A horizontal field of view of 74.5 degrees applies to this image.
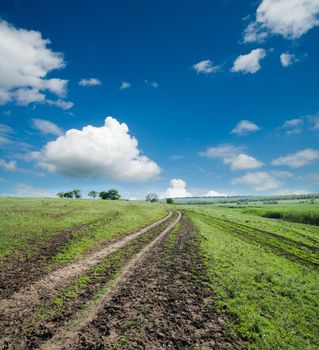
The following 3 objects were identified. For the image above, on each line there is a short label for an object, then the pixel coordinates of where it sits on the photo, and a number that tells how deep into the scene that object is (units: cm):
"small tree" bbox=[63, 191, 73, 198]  19598
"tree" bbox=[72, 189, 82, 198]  19658
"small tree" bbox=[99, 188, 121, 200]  18535
